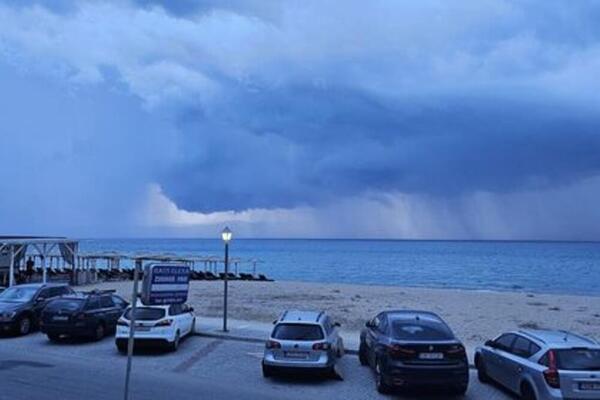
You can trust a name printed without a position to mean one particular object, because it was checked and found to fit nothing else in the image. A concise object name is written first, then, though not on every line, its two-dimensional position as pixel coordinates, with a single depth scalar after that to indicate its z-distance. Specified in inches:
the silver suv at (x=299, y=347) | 577.3
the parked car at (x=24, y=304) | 835.4
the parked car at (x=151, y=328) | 706.8
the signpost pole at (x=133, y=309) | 335.3
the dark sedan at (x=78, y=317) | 782.5
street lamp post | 895.1
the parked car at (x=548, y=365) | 436.8
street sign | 401.7
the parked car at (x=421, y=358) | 507.8
